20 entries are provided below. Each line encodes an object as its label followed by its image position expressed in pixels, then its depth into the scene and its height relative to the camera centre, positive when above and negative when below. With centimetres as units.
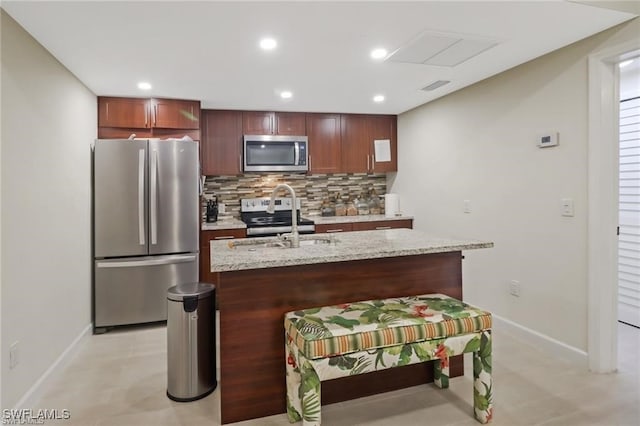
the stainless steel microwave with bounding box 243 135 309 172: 454 +67
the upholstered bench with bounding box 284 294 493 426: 179 -66
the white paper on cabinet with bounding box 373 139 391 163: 512 +79
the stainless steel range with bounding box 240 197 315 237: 422 -13
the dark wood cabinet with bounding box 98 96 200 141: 376 +92
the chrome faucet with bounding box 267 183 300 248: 239 -11
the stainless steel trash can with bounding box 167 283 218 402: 230 -82
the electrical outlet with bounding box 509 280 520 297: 321 -68
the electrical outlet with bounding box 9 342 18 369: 205 -79
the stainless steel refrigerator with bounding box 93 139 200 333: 349 -15
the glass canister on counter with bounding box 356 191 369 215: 533 +4
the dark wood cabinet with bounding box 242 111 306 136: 457 +104
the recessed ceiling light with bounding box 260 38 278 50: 246 +109
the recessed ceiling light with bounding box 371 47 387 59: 270 +112
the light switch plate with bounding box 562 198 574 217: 273 +0
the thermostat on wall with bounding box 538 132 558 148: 283 +51
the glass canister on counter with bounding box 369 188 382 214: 539 +7
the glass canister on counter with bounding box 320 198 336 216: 517 +0
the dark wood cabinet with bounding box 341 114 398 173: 500 +90
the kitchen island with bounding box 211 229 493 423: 207 -49
